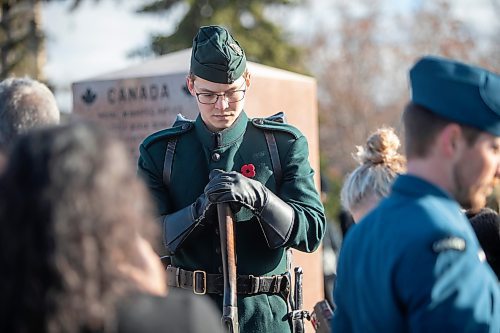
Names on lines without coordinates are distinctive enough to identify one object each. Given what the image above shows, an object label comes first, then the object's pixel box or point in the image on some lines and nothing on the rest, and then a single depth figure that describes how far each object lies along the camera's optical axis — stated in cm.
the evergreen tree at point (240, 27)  3089
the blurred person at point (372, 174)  664
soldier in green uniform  694
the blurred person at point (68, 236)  342
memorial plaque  1294
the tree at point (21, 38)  2654
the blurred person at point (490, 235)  631
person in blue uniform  441
